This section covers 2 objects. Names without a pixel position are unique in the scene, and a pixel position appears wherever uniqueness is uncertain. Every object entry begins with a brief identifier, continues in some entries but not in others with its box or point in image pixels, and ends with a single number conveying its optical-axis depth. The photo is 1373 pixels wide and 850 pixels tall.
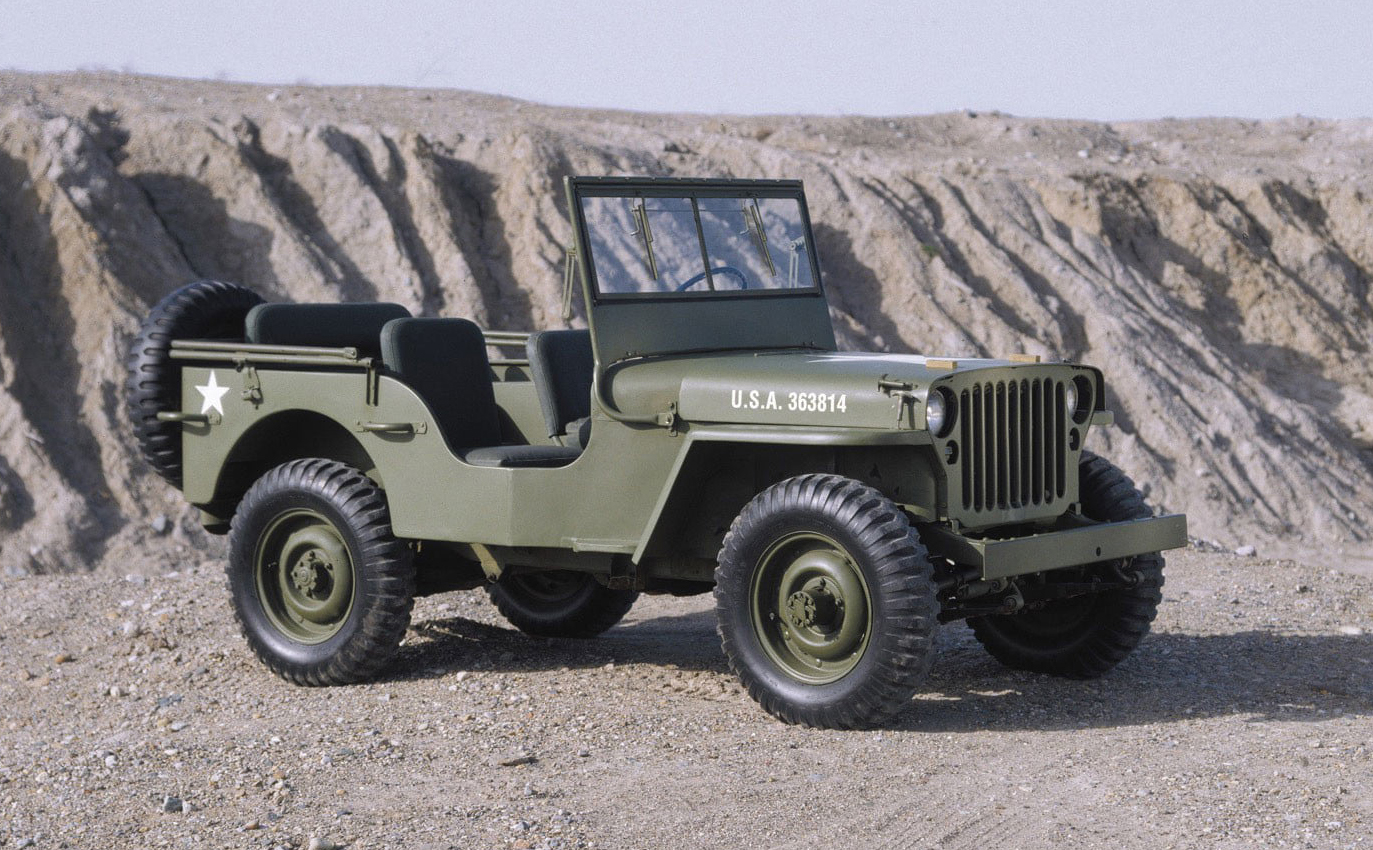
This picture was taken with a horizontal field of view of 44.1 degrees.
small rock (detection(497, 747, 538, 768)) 6.29
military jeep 6.52
